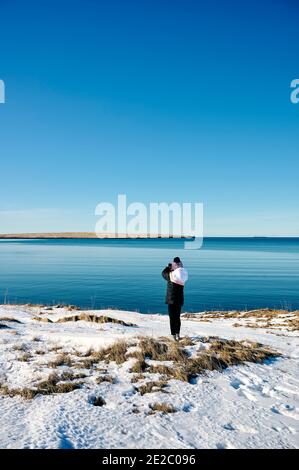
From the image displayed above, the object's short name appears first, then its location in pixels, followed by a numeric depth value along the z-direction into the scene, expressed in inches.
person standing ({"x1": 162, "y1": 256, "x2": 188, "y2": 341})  422.0
